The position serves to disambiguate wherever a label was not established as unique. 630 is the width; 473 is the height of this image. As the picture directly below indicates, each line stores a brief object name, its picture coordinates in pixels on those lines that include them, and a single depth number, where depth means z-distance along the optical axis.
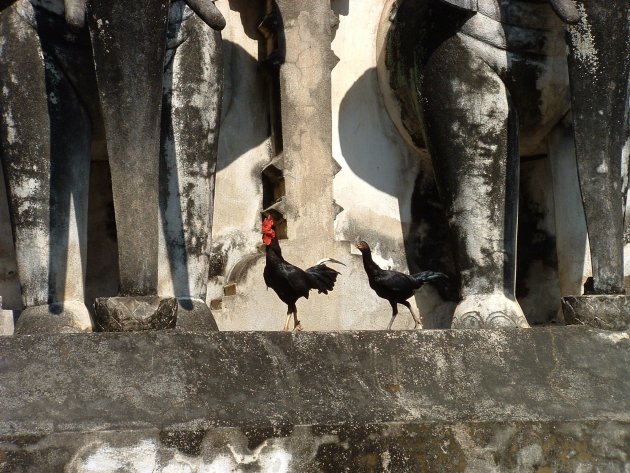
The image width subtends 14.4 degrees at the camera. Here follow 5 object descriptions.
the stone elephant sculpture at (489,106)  11.24
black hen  10.80
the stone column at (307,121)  12.23
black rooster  10.53
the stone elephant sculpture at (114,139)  9.64
